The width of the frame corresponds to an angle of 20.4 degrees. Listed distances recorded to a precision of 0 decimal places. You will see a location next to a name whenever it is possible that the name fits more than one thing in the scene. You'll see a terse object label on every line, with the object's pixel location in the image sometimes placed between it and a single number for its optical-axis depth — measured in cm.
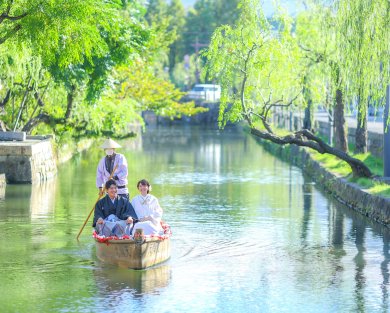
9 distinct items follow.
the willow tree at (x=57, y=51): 2322
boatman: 2205
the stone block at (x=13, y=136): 3628
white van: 10969
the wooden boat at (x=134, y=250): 1820
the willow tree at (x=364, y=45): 2469
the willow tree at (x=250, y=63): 2912
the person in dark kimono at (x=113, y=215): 1920
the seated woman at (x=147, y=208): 1934
